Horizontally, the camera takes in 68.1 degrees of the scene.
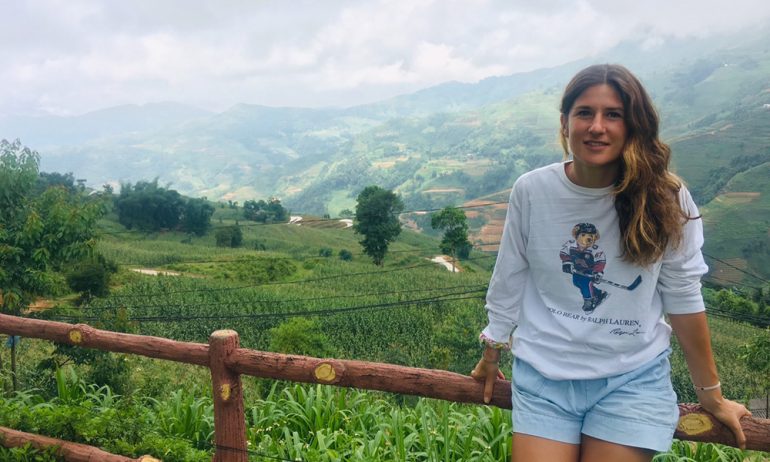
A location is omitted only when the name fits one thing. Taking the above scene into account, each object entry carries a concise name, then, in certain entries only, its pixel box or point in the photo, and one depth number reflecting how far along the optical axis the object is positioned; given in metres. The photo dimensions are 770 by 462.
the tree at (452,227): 42.66
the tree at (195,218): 54.69
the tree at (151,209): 53.19
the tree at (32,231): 7.94
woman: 1.59
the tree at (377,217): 43.84
